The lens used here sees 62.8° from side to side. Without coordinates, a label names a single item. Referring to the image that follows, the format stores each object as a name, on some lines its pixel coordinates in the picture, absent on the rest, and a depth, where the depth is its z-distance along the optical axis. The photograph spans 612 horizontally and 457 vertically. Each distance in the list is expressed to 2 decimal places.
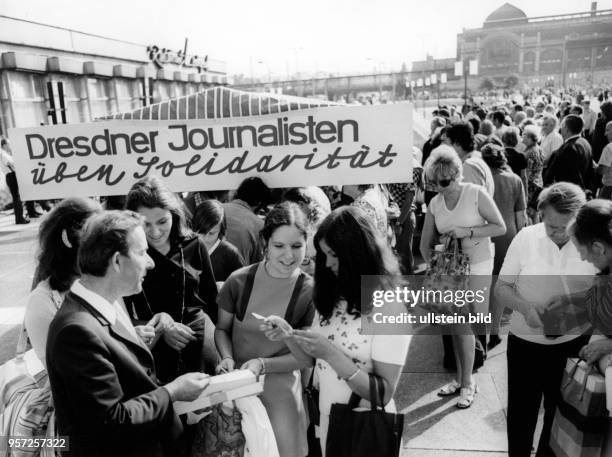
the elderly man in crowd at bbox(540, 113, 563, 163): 7.81
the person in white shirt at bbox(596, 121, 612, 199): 6.21
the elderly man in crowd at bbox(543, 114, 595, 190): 6.35
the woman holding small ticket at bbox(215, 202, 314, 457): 2.30
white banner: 3.26
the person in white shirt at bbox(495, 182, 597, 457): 2.47
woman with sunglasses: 3.57
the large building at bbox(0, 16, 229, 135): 16.39
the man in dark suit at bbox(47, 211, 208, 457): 1.62
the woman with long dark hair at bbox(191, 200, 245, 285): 3.18
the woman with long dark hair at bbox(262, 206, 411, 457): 1.89
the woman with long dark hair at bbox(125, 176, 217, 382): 2.56
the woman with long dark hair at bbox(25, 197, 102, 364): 2.13
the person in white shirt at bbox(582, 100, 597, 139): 10.50
